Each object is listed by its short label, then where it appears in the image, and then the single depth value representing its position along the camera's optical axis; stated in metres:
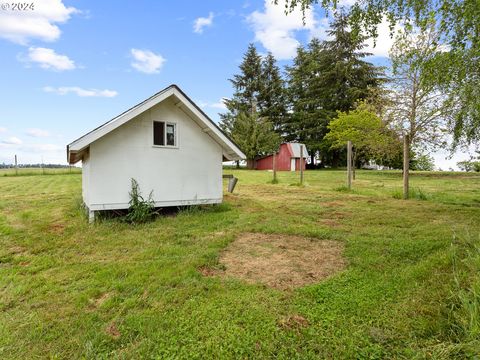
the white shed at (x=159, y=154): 7.34
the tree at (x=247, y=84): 41.62
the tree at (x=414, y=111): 20.66
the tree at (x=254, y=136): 35.19
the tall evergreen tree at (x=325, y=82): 36.47
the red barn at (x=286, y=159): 35.62
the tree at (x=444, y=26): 5.55
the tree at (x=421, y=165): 36.16
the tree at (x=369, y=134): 23.06
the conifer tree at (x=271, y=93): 42.62
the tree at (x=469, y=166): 25.87
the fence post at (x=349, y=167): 13.16
